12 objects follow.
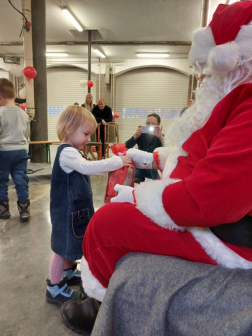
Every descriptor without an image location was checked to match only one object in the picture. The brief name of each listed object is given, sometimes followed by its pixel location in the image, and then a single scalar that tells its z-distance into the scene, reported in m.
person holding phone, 2.81
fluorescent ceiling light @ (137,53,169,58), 8.80
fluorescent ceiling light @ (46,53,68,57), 9.34
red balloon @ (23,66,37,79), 4.25
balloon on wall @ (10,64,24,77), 5.13
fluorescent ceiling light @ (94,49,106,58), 8.44
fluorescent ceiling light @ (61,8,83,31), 5.73
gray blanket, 0.57
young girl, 1.21
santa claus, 0.58
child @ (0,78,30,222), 2.28
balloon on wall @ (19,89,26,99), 4.69
